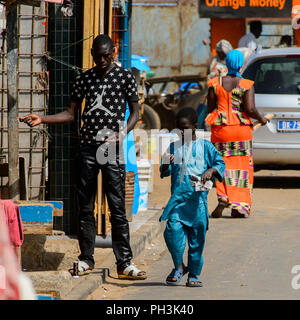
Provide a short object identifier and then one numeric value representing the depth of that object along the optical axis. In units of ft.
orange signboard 153.48
